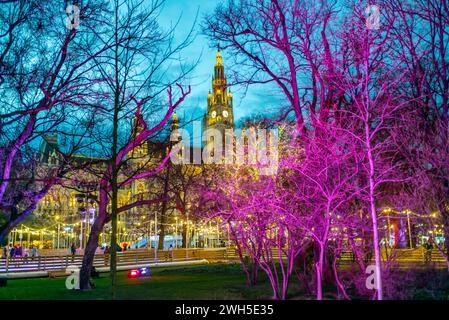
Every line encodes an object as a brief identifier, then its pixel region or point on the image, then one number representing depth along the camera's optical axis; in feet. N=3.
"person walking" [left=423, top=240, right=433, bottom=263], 56.85
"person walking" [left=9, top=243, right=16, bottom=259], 109.70
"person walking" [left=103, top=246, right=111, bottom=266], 90.96
